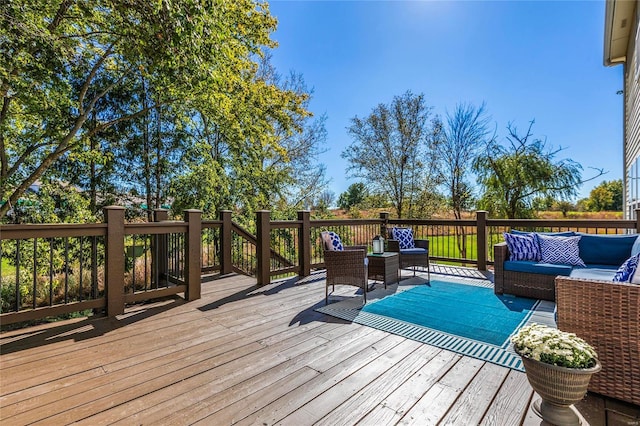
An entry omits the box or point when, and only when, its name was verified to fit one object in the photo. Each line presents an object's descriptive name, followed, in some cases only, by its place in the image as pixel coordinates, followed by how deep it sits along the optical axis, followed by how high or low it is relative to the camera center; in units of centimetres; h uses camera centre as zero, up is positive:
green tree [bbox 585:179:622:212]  1134 +60
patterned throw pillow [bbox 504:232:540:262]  412 -50
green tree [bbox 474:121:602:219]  830 +108
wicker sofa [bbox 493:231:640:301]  371 -71
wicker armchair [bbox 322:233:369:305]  383 -71
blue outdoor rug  255 -115
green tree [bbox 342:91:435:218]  952 +217
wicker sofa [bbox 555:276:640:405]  172 -75
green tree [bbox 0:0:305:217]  394 +255
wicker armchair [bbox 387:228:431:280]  501 -77
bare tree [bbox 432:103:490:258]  894 +212
